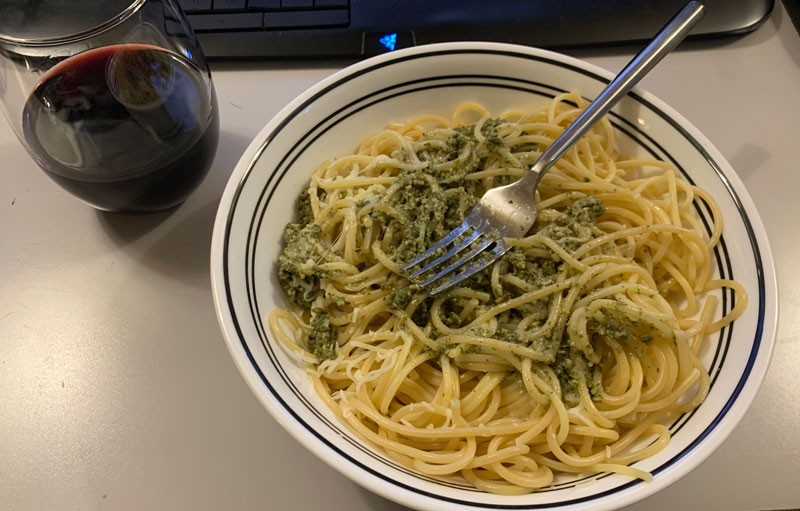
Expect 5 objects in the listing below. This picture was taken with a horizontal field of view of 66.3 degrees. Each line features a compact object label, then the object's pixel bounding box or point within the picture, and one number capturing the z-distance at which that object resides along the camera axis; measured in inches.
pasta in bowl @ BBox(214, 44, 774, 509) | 9.5
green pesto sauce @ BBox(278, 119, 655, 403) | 10.5
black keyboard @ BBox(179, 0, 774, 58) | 15.8
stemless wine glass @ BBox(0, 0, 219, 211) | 10.7
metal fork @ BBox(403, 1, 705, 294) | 10.8
